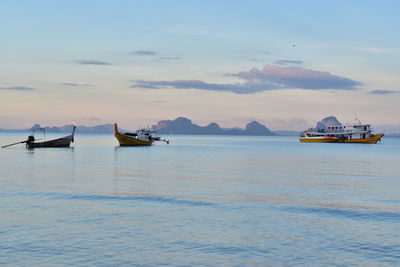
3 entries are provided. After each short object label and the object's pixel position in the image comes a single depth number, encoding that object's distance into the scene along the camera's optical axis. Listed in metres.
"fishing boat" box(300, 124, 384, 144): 180.12
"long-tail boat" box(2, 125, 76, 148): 99.41
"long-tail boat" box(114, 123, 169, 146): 127.50
